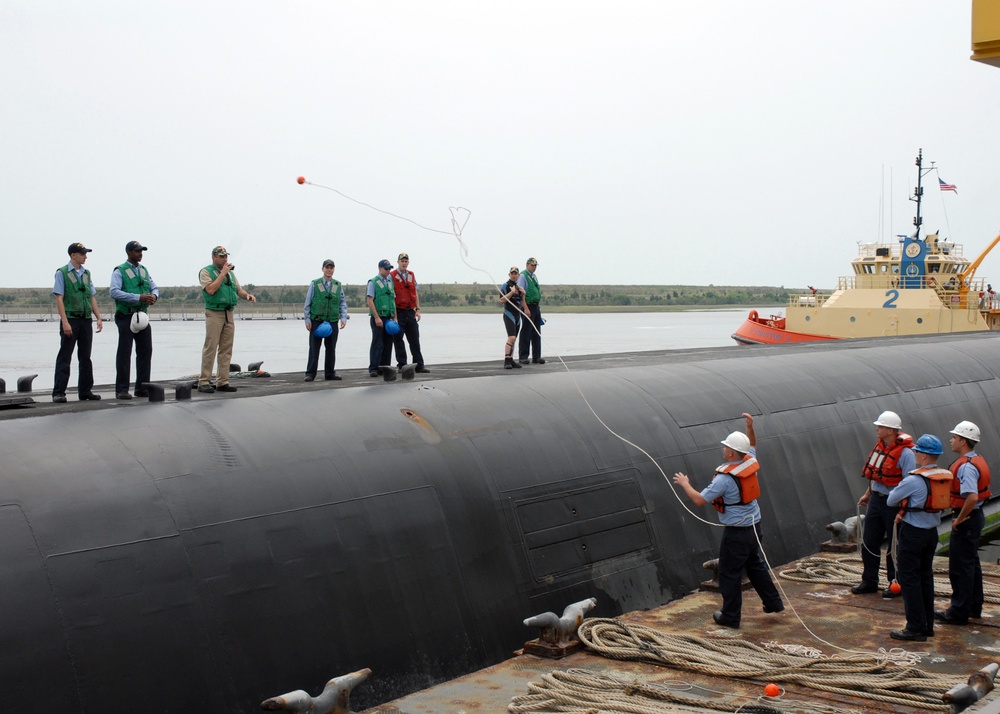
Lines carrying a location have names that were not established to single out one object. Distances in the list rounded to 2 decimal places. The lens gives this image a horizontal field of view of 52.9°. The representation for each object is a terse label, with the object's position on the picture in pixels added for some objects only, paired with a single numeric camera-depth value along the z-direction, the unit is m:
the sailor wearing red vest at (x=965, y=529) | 9.29
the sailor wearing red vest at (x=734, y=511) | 9.21
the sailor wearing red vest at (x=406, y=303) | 14.62
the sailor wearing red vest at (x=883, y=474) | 9.98
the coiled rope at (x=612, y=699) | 7.27
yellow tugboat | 38.16
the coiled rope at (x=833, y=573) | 10.81
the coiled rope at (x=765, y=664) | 7.72
